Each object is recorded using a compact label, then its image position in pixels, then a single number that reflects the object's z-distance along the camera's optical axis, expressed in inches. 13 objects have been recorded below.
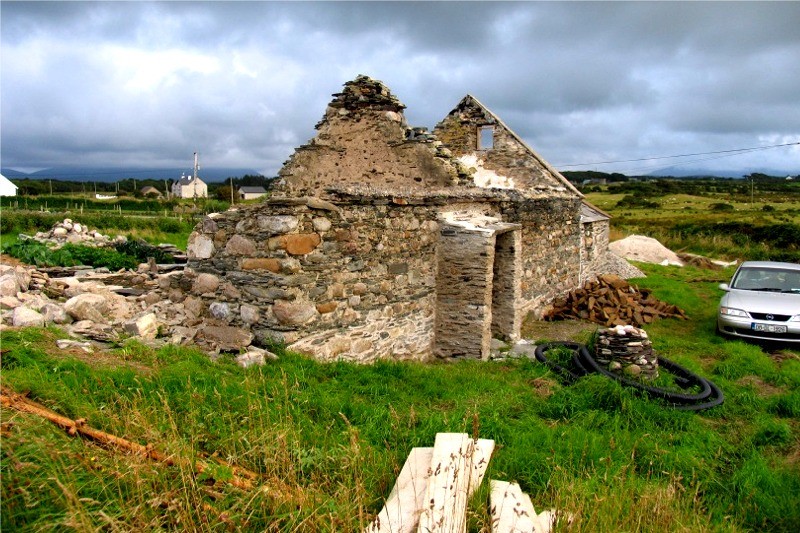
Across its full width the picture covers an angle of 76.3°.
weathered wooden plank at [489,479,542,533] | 128.8
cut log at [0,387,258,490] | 135.5
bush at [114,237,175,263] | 649.6
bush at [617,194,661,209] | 2137.6
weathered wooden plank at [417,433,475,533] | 126.1
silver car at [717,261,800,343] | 393.1
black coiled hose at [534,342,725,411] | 254.4
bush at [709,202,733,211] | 1868.5
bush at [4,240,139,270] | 487.5
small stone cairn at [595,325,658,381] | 293.4
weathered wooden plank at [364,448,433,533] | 128.4
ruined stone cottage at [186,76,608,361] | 257.3
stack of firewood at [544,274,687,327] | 521.3
